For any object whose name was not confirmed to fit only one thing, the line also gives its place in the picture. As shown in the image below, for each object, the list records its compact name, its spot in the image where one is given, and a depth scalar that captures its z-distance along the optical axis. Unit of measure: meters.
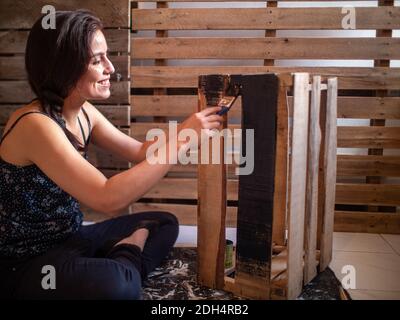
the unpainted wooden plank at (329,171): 1.88
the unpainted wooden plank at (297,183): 1.50
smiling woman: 1.38
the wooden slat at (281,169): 1.48
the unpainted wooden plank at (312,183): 1.64
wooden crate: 1.51
